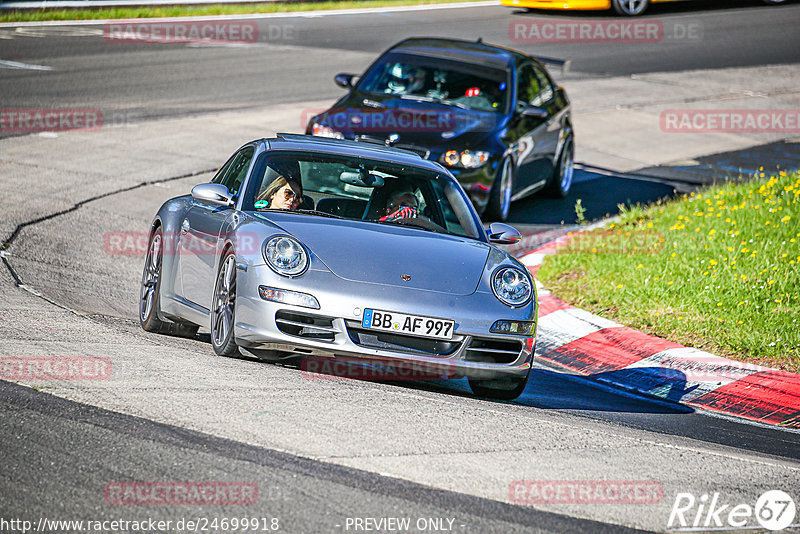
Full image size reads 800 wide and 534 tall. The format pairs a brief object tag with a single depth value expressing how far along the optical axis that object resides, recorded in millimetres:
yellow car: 55281
